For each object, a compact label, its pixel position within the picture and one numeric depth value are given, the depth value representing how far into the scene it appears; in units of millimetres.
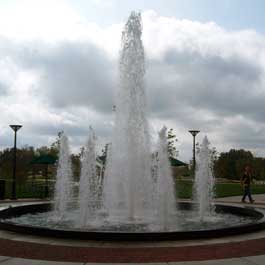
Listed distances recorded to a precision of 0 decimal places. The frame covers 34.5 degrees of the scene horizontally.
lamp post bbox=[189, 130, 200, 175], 30875
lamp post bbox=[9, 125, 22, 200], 23705
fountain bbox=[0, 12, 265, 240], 11914
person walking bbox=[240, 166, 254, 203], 20016
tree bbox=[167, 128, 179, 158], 47950
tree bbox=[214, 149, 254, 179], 74438
